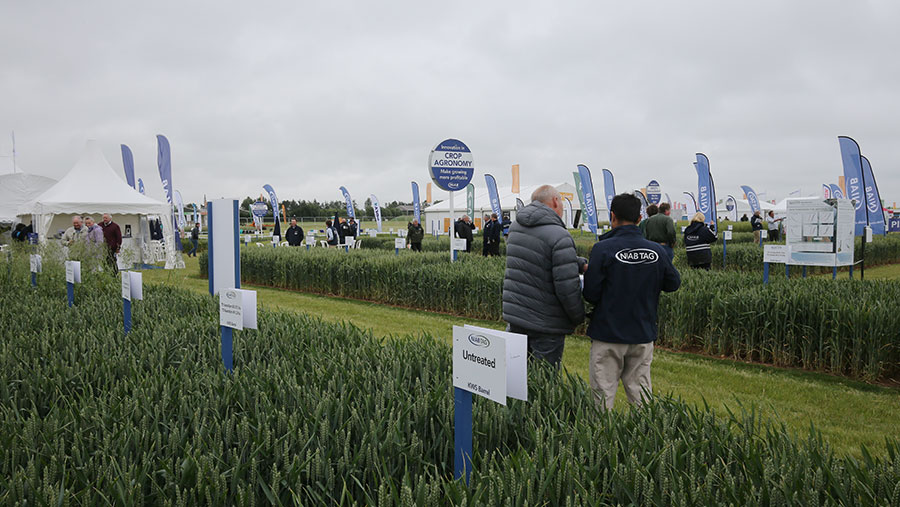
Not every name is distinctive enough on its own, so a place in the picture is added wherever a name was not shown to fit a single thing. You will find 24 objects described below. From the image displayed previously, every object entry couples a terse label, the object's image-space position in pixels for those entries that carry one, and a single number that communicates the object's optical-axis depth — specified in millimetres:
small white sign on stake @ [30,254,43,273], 7316
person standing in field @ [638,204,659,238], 9529
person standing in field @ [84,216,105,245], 11388
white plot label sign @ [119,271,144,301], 4855
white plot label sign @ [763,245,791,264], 8164
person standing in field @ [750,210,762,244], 25734
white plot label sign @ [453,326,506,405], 2006
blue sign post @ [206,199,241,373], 5457
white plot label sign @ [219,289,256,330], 3545
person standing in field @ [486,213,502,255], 16359
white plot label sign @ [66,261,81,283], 5938
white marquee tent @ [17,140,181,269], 15953
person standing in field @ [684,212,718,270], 10734
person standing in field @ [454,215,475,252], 17656
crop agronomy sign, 11008
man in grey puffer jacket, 3916
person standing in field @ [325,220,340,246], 20406
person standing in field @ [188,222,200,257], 22125
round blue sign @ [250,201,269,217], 39094
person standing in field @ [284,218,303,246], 18488
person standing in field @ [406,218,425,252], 17906
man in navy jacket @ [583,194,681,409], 3764
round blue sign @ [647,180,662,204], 25359
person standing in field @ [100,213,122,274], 12406
